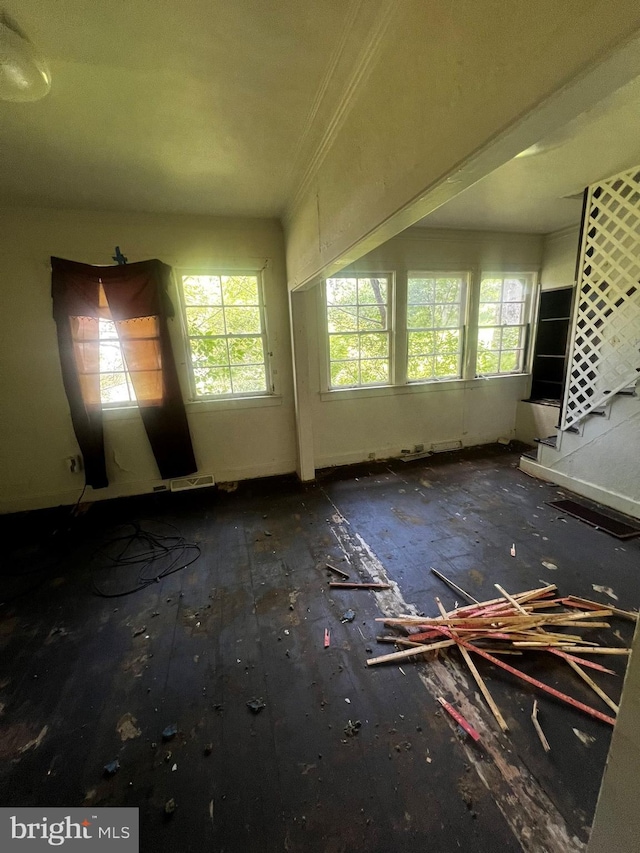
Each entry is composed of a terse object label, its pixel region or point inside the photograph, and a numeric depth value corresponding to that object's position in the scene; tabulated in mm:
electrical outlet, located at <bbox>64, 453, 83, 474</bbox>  3202
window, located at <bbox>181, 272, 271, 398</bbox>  3293
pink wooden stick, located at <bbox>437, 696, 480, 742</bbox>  1293
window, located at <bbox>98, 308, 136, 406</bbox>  3092
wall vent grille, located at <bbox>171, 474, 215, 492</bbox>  3527
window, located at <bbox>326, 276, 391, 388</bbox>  3678
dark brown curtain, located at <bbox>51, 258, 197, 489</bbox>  2922
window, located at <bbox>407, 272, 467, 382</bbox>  3910
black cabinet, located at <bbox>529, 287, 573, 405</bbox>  4234
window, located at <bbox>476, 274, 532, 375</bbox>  4184
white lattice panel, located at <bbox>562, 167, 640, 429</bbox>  2723
